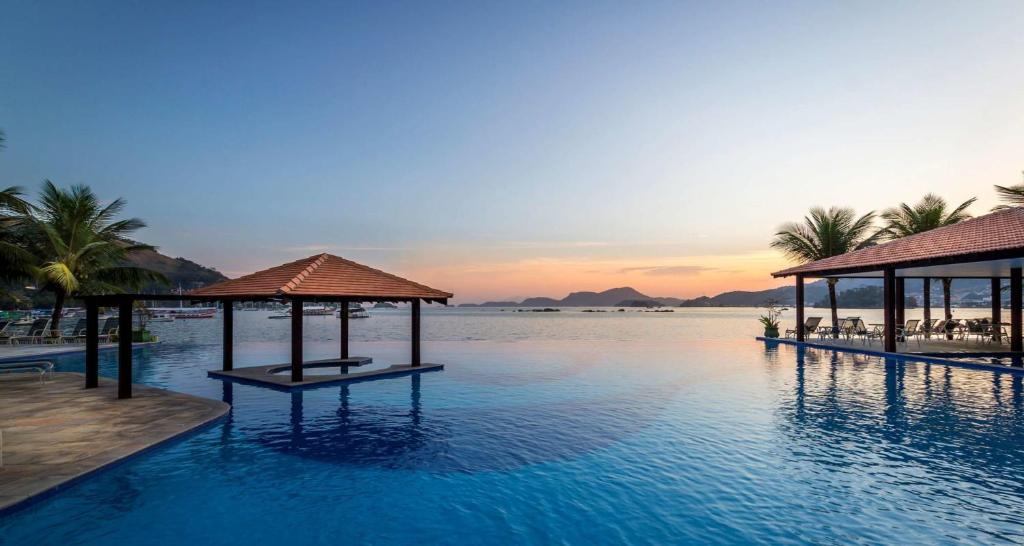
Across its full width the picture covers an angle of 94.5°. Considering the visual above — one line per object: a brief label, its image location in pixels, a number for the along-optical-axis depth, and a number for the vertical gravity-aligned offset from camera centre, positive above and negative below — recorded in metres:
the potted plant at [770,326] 27.55 -2.13
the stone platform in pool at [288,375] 13.00 -2.57
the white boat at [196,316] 95.35 -5.55
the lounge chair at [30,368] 11.67 -1.95
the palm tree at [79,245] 21.28 +2.26
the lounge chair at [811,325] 24.42 -1.83
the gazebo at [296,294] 10.71 -0.10
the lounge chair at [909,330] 20.86 -1.77
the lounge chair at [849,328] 22.07 -1.85
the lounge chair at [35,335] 22.40 -2.11
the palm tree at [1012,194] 21.49 +4.42
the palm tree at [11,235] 17.16 +2.37
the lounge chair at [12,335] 22.07 -2.10
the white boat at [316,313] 139.65 -6.74
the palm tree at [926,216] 27.41 +4.36
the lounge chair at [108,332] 22.64 -2.01
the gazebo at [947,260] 14.37 +1.04
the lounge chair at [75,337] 22.76 -2.23
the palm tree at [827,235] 28.77 +3.40
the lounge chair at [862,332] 22.27 -1.99
